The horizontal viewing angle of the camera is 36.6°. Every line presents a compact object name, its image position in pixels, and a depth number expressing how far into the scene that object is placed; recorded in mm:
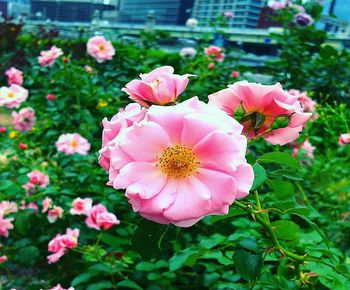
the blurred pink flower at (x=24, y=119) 2420
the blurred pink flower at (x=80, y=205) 1549
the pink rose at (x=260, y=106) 654
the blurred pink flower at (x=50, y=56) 2496
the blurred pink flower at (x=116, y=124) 583
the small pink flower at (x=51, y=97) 2529
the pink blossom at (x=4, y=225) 1422
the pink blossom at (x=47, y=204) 1722
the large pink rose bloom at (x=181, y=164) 534
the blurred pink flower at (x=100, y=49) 2588
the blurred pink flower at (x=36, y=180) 1760
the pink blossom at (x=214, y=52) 3029
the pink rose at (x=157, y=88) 641
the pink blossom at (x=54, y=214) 1671
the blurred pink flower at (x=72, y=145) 2016
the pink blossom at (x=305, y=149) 2127
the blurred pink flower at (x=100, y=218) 1387
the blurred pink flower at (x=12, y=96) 2119
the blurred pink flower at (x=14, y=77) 2393
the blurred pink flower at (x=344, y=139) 1152
